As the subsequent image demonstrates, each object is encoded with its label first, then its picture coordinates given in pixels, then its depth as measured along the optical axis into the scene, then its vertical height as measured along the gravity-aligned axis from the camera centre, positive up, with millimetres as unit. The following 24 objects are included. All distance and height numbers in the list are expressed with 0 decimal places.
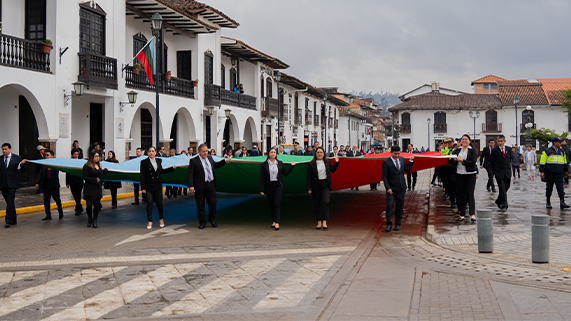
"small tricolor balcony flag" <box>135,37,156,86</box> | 21281 +4022
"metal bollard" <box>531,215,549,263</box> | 7699 -1219
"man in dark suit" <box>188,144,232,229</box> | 11984 -489
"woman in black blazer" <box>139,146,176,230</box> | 11961 -502
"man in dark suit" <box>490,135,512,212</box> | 13516 -377
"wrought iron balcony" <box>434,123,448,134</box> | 71469 +3633
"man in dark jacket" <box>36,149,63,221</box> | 13320 -639
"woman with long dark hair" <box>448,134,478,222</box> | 11805 -437
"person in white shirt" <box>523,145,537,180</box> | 26422 -308
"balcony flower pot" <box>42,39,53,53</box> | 18594 +3896
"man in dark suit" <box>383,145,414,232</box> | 11359 -532
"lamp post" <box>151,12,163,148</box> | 18391 +4640
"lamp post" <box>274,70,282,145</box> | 30939 +4695
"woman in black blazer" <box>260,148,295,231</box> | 11852 -517
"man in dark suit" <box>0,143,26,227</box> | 12305 -451
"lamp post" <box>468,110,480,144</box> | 63319 +5026
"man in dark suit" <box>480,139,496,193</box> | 14230 -104
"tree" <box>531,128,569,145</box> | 50441 +1908
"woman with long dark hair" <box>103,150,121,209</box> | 15807 -857
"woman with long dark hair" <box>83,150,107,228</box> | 12199 -608
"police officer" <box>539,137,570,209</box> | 13586 -315
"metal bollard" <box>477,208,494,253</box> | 8648 -1280
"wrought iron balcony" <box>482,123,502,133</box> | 69062 +3584
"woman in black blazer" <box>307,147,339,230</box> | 11703 -471
